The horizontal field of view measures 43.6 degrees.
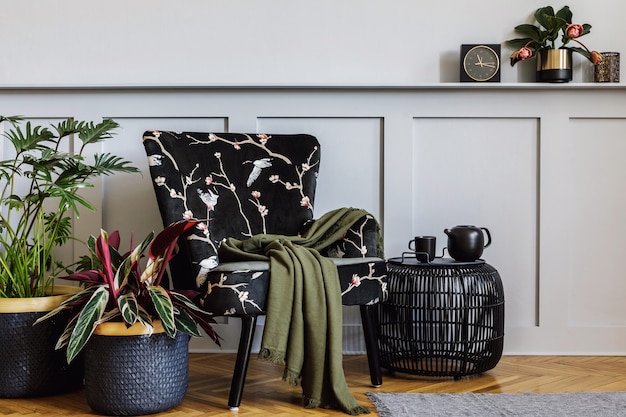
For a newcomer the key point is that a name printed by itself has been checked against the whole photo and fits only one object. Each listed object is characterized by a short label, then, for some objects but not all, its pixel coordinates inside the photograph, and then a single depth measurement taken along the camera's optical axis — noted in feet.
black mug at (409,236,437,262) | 9.70
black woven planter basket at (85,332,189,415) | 7.89
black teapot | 9.74
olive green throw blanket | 8.13
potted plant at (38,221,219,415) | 7.82
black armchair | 8.18
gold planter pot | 10.73
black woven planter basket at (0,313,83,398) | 8.42
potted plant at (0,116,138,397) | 8.43
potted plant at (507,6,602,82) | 10.71
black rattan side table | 9.39
